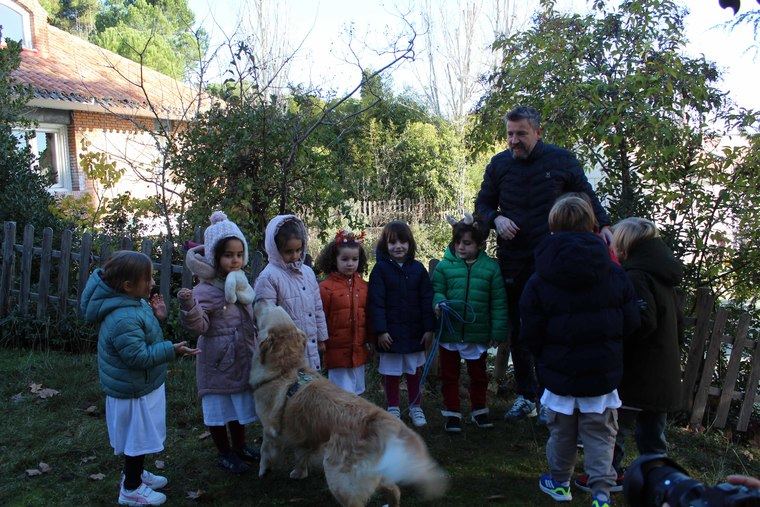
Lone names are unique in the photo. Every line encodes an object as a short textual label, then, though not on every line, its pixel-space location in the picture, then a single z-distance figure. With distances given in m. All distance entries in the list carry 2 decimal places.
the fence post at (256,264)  6.14
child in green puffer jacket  4.80
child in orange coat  4.71
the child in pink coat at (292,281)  4.34
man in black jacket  4.62
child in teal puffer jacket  3.54
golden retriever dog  3.29
